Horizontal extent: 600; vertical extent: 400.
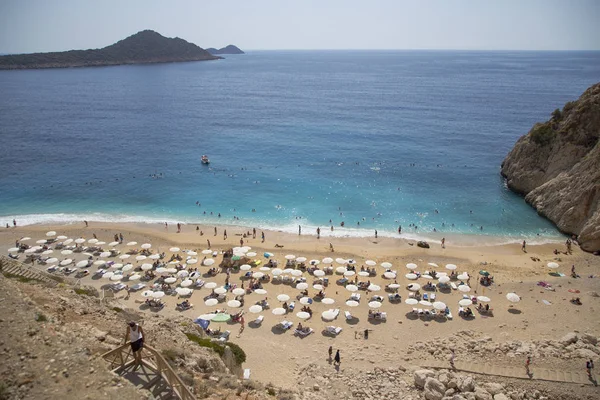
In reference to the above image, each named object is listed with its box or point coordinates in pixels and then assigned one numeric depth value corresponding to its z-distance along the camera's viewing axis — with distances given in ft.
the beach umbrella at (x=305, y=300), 99.09
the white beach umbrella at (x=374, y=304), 95.09
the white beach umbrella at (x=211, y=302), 96.99
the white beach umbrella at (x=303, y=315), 91.66
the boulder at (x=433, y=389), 63.46
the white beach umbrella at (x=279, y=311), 94.43
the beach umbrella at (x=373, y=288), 104.53
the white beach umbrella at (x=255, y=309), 94.24
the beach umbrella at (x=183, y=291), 101.12
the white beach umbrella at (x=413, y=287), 105.91
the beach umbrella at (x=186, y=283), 105.29
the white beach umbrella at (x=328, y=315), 92.20
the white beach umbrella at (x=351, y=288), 104.35
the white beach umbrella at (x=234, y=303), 96.15
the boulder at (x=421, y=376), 66.90
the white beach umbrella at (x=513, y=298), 98.53
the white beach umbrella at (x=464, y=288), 104.37
